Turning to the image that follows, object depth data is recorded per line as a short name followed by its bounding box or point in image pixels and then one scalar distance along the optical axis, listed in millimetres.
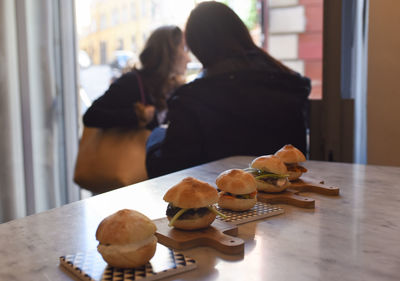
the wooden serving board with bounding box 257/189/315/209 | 1124
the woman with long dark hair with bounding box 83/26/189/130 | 2742
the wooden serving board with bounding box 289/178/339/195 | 1229
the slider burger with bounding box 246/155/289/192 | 1166
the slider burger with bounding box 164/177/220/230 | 888
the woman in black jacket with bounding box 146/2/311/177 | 2086
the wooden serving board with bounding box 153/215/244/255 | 840
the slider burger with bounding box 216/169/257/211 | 1031
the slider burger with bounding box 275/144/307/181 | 1261
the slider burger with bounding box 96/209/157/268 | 742
